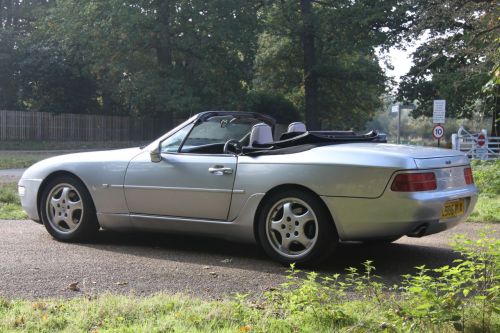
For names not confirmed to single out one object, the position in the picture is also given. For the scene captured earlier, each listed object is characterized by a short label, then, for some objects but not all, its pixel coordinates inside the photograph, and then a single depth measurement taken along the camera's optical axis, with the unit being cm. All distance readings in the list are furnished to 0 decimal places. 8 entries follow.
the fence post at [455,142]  2798
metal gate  2772
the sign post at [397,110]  2118
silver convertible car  498
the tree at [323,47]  3550
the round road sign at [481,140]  2772
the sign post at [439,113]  1752
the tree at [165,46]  3325
